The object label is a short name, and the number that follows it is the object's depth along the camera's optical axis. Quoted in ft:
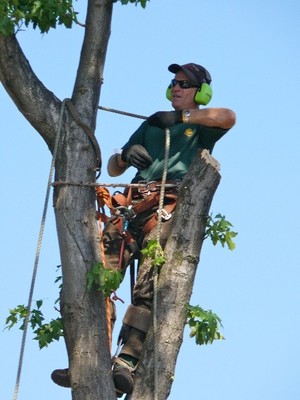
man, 57.67
